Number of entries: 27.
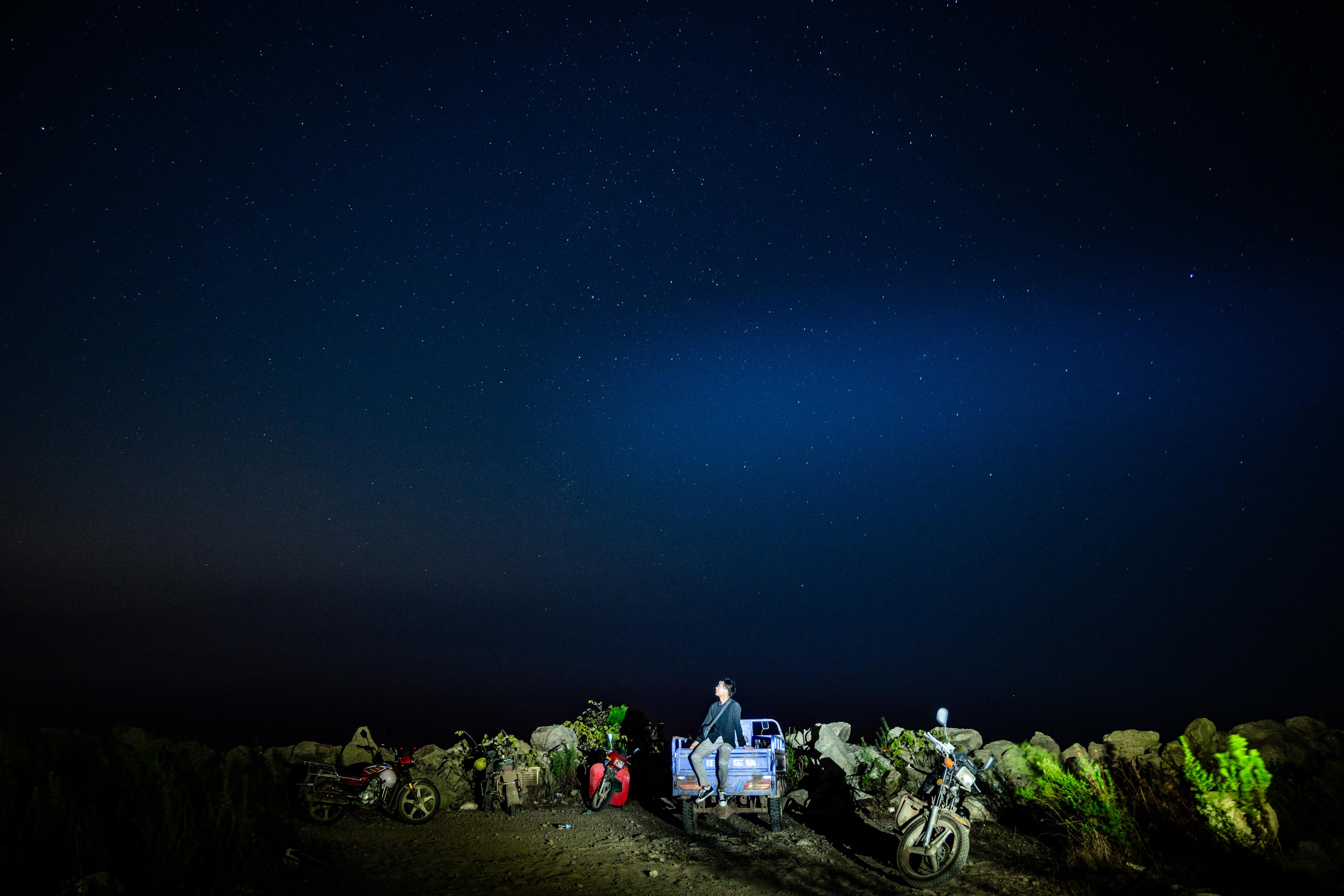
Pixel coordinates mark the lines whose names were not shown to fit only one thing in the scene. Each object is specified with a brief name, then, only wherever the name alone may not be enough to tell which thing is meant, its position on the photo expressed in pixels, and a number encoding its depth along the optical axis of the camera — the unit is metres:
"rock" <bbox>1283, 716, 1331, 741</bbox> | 10.05
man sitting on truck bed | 10.18
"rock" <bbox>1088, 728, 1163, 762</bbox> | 11.65
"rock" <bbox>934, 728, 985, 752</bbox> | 12.85
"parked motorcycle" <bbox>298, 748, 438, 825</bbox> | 10.91
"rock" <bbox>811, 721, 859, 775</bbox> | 12.98
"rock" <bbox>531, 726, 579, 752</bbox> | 14.11
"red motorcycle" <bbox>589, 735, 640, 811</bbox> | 12.34
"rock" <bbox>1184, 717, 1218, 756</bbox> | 10.45
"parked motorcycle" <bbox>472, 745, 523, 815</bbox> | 12.48
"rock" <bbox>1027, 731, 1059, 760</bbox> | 12.30
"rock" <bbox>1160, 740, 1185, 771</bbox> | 9.62
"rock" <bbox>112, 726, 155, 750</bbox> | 10.73
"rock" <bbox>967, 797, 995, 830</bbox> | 10.41
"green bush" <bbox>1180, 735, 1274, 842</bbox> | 6.90
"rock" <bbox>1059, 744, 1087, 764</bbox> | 11.73
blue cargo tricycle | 10.19
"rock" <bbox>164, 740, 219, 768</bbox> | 8.33
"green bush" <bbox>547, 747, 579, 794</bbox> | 13.64
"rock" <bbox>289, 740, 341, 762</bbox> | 12.67
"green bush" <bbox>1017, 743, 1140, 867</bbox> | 7.88
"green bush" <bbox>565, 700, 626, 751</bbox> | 14.32
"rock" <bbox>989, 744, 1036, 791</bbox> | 11.16
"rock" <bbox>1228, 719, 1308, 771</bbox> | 9.32
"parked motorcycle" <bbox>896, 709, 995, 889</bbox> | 7.68
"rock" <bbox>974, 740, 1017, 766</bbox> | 12.42
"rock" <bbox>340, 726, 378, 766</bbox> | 12.50
